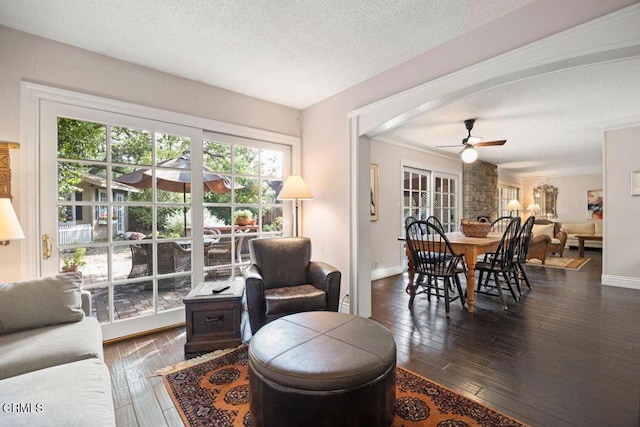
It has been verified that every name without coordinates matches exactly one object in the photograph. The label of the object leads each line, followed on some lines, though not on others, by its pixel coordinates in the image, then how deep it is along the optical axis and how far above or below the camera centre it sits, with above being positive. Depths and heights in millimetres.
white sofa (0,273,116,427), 1003 -677
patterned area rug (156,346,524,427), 1544 -1120
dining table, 3146 -430
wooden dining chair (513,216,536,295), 3572 -443
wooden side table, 2320 -886
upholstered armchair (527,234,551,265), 5823 -750
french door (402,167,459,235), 5477 +337
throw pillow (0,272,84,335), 1634 -526
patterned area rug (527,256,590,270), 5594 -1069
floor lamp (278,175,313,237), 3100 +255
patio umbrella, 2658 +357
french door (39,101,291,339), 2338 +61
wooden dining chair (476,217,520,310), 3242 -543
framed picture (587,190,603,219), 8495 +213
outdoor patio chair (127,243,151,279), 2650 -440
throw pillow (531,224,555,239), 6074 -399
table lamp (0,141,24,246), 1775 +81
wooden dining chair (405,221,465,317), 3160 -579
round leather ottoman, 1229 -749
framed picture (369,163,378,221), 4723 +346
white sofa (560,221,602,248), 7652 -520
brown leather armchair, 2381 -640
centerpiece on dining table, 3617 -209
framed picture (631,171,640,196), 4059 +394
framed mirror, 9380 +402
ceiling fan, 4041 +986
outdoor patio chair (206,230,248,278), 3146 -428
